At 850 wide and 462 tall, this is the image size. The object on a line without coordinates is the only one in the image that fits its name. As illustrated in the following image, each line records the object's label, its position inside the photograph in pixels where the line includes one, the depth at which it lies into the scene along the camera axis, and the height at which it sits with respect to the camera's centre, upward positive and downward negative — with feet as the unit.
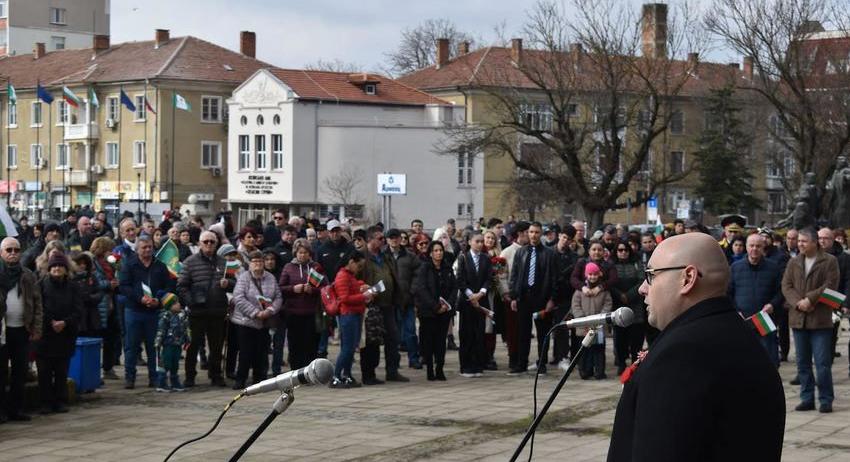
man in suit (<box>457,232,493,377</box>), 57.88 -3.51
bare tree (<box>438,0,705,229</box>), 172.14 +13.59
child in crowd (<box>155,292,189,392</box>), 52.80 -4.50
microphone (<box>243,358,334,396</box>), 16.03 -1.79
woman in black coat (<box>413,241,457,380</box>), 56.59 -3.83
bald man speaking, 12.56 -1.53
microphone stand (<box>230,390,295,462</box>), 16.38 -2.19
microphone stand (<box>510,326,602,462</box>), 18.44 -2.14
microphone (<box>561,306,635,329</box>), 19.26 -1.38
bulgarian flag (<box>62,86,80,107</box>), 232.94 +19.21
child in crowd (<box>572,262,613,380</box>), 57.11 -3.53
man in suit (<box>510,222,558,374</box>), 59.21 -2.80
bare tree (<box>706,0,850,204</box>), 162.20 +16.95
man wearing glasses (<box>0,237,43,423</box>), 44.75 -3.23
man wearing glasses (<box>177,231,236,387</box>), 53.83 -3.04
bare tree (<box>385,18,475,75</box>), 332.60 +38.15
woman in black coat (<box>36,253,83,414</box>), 46.44 -3.69
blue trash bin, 50.21 -5.20
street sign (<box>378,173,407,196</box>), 114.62 +2.57
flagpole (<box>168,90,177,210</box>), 255.33 +18.56
